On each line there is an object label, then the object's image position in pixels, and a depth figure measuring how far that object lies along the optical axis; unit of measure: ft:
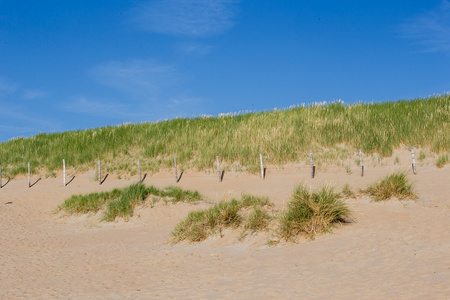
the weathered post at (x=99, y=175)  96.05
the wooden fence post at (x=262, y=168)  85.59
